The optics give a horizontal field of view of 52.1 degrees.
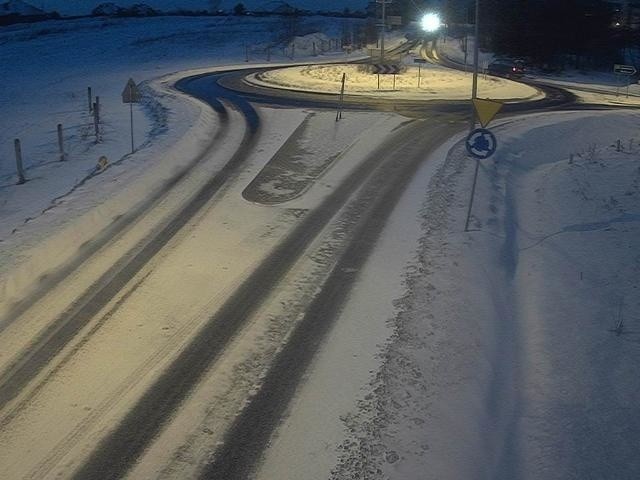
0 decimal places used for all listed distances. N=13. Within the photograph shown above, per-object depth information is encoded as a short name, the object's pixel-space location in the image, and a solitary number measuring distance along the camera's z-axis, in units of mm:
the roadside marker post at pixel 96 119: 18672
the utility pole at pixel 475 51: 16562
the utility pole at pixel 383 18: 37959
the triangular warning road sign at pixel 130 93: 16547
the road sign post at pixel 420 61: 50806
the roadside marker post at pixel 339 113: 21877
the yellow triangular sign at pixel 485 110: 11228
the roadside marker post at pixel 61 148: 16703
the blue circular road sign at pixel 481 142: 11367
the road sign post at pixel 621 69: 35756
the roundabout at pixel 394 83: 30016
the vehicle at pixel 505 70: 43491
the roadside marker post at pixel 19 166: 14743
